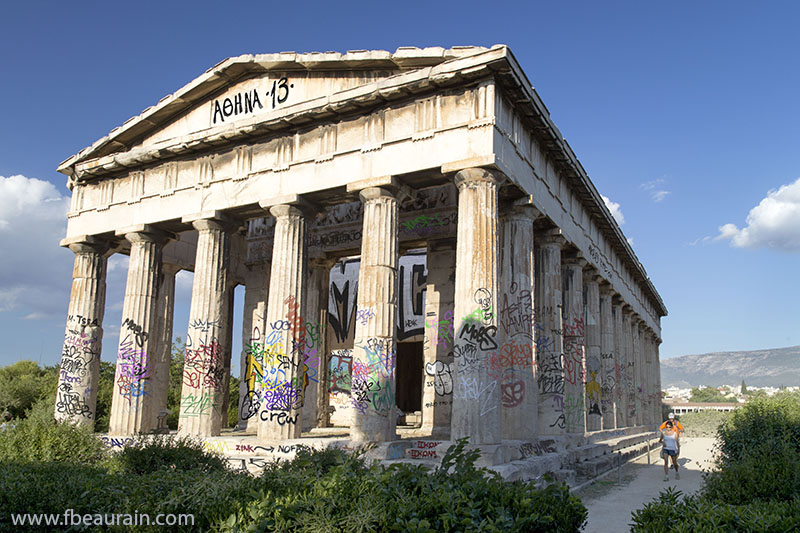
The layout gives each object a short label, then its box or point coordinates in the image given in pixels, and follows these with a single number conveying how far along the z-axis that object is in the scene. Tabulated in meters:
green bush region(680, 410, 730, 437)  43.15
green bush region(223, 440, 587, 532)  4.83
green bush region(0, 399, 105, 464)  11.06
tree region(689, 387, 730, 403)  140.80
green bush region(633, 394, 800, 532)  5.11
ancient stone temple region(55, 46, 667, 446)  13.45
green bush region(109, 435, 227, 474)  10.53
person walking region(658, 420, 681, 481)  16.48
